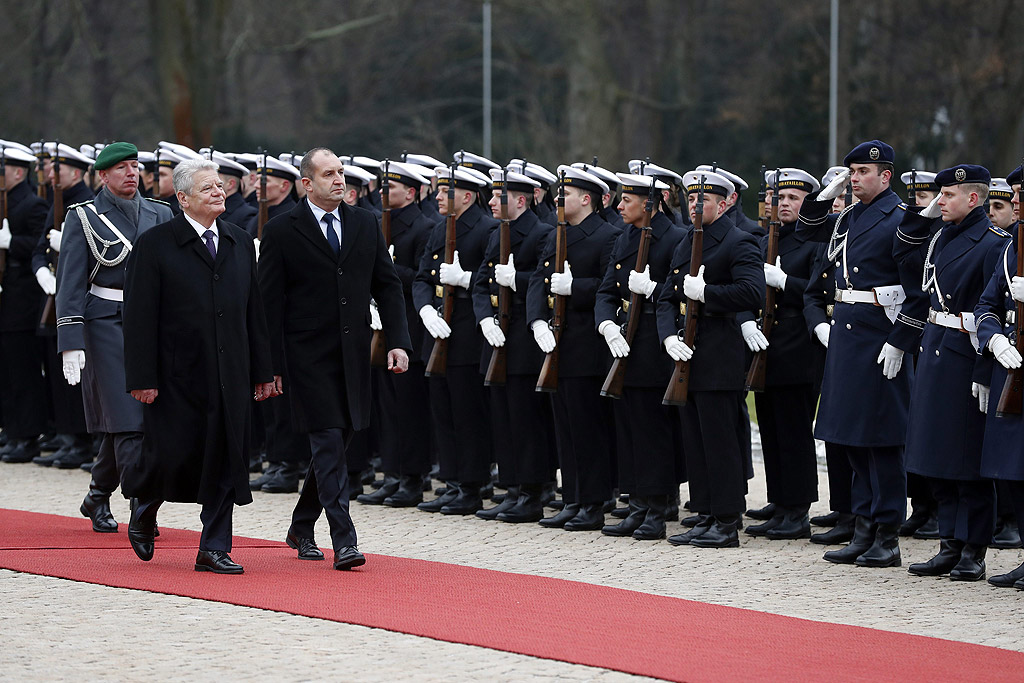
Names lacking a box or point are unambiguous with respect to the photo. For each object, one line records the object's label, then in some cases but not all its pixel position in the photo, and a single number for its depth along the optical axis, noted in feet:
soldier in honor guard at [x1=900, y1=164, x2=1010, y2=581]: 54.80
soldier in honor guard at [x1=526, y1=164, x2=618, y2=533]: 64.85
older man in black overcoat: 50.72
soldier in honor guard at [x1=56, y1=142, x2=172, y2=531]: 58.13
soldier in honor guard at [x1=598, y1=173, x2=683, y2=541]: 62.80
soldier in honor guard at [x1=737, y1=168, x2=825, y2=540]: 64.34
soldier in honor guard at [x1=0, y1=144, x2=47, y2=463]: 80.33
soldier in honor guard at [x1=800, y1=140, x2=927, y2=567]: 57.82
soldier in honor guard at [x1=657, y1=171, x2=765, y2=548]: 60.75
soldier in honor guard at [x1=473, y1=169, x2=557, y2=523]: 66.80
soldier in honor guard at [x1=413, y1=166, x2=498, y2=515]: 68.80
